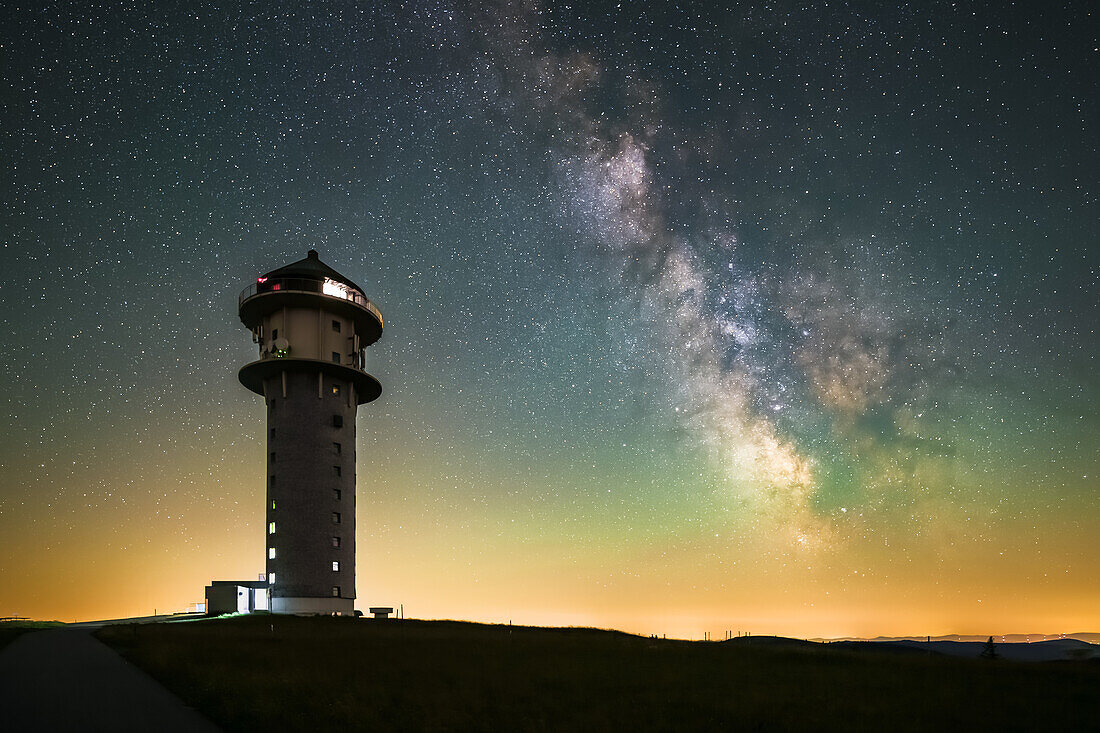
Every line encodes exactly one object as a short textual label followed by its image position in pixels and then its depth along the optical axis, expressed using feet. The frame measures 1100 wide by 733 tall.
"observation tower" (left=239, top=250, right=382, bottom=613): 173.17
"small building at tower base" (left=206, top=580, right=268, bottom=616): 170.30
